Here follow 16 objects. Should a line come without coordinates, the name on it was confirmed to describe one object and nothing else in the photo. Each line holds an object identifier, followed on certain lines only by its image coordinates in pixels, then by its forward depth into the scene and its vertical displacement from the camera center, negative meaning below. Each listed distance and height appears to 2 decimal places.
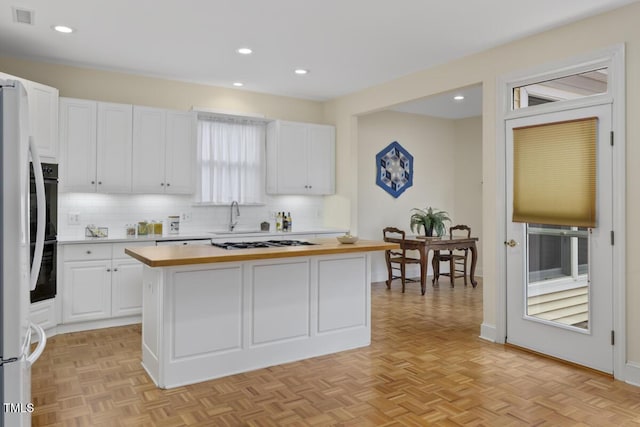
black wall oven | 4.23 -0.24
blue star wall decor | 7.51 +0.81
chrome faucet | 6.03 -0.05
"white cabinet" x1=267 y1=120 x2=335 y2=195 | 6.19 +0.82
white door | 3.47 -0.51
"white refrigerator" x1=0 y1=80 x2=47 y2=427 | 1.68 -0.14
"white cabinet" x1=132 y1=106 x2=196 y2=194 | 5.12 +0.76
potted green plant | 7.00 -0.09
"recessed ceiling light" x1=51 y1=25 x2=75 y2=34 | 3.94 +1.64
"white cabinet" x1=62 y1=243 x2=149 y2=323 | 4.54 -0.69
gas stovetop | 3.70 -0.24
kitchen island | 3.19 -0.70
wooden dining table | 6.49 -0.41
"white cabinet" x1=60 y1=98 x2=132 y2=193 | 4.72 +0.74
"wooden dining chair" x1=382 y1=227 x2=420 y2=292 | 6.71 -0.61
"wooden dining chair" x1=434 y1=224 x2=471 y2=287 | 7.12 -0.64
